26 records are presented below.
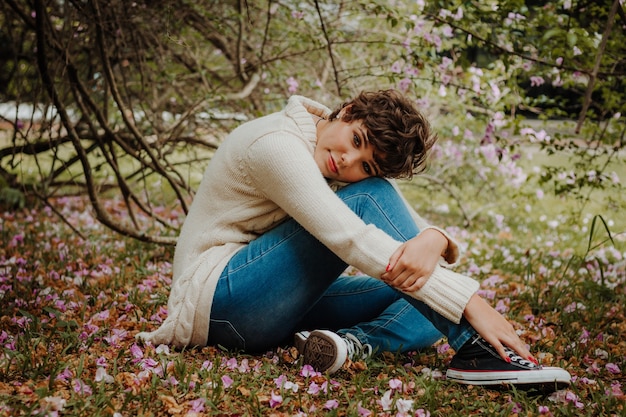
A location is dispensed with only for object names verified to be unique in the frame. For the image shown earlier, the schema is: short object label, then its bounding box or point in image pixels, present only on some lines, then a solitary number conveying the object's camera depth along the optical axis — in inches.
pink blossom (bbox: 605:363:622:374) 81.6
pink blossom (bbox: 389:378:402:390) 72.0
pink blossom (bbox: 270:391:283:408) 67.2
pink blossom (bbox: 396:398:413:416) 65.7
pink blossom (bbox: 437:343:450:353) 88.8
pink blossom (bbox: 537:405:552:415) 67.1
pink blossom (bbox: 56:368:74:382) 67.9
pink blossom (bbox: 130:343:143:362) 76.5
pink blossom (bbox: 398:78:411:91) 141.6
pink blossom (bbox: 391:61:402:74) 144.3
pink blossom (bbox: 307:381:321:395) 70.6
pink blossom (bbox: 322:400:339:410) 67.5
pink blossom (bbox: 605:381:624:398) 72.9
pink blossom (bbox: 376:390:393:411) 67.2
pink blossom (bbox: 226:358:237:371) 76.5
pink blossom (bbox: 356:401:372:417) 65.3
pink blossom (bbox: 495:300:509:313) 107.2
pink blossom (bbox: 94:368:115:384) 68.0
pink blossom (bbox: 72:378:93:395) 64.7
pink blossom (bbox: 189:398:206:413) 64.6
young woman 69.7
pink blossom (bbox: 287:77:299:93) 168.2
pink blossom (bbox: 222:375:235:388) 70.8
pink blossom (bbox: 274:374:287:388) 71.8
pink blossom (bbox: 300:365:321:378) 75.1
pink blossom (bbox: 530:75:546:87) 143.2
